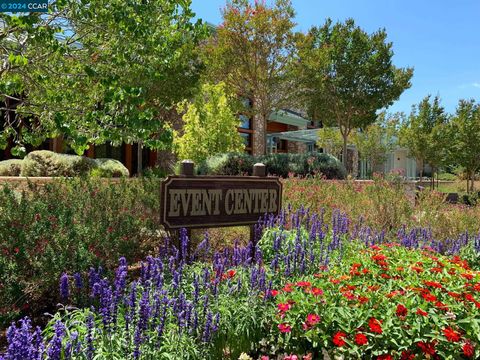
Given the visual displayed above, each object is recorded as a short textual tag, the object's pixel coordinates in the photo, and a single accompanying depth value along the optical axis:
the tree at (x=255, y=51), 18.66
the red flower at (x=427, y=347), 2.64
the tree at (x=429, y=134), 27.52
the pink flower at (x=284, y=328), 2.88
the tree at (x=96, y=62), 5.43
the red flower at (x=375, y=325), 2.67
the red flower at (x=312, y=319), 2.80
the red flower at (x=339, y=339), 2.68
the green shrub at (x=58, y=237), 3.76
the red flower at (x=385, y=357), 2.68
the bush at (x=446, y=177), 46.79
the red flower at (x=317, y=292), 3.03
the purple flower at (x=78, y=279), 2.83
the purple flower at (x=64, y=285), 2.69
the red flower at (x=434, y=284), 3.15
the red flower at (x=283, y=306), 2.96
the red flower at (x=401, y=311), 2.84
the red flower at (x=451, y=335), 2.63
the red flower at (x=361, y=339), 2.66
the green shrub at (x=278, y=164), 15.46
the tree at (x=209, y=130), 17.59
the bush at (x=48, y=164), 13.78
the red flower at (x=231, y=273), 3.64
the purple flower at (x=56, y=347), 2.10
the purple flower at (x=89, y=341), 2.27
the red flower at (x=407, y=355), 2.71
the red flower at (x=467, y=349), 2.64
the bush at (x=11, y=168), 14.58
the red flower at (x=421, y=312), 2.76
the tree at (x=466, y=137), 26.30
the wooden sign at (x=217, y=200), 4.71
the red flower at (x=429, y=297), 2.96
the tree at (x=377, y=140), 36.19
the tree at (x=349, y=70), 20.41
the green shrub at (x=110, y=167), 14.01
